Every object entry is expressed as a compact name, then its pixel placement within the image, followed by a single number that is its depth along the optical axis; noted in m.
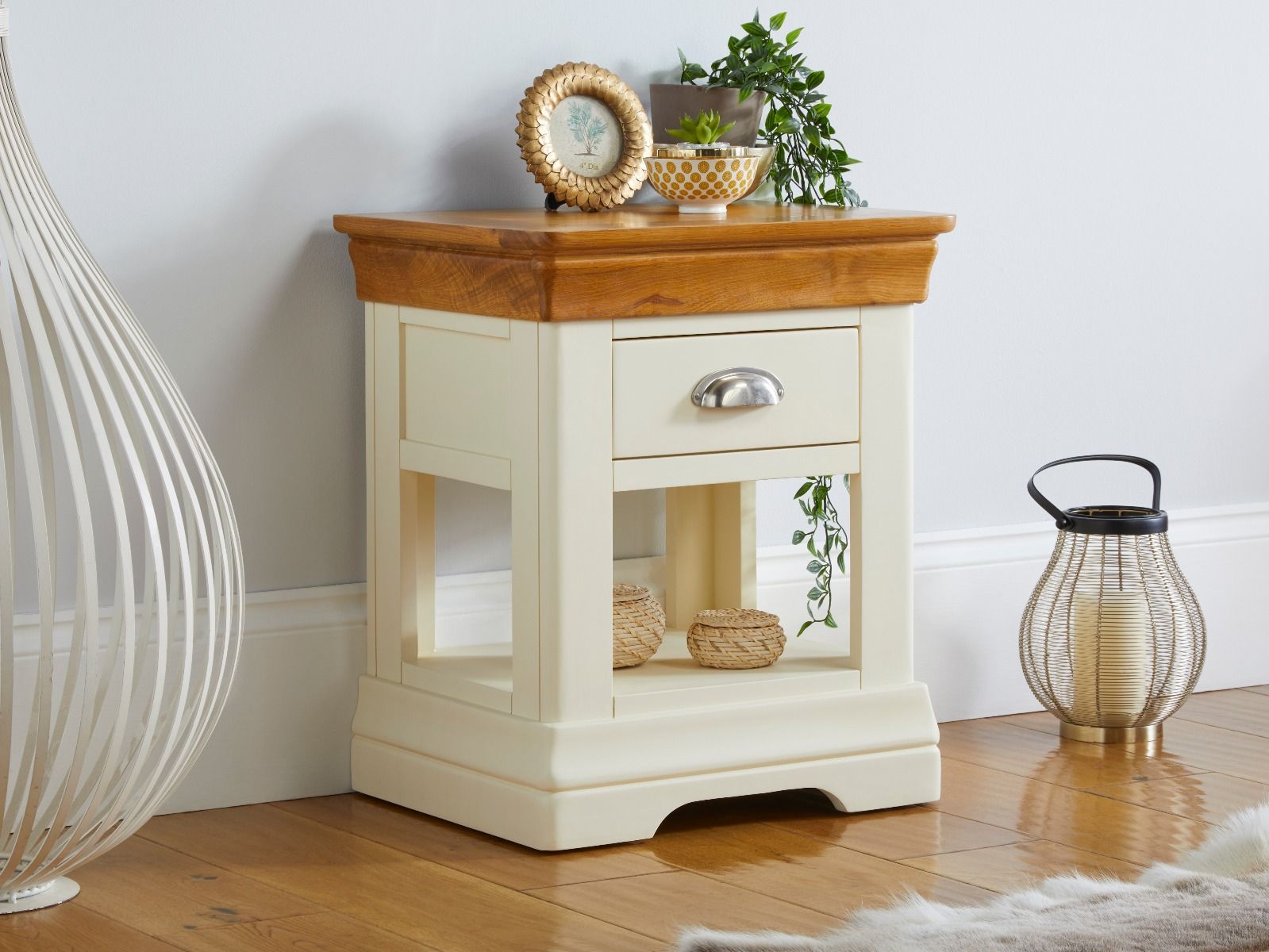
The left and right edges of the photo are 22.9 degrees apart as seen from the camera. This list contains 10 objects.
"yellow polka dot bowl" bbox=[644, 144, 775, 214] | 3.48
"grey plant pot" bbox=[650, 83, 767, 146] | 3.75
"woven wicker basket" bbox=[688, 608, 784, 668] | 3.48
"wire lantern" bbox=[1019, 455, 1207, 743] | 3.95
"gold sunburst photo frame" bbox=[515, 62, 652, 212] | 3.55
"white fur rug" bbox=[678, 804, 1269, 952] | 2.63
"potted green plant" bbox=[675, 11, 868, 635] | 3.78
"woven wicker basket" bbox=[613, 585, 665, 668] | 3.48
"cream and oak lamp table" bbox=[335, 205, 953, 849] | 3.17
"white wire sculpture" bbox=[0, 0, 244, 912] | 2.72
